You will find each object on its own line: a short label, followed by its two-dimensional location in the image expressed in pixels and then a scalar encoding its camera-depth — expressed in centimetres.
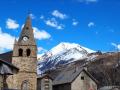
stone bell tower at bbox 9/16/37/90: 3470
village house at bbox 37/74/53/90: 3603
